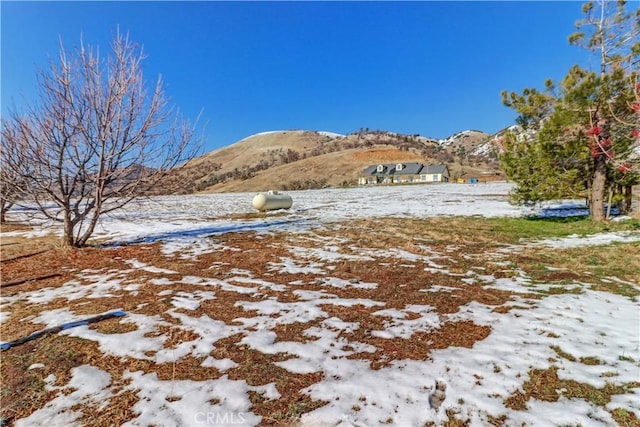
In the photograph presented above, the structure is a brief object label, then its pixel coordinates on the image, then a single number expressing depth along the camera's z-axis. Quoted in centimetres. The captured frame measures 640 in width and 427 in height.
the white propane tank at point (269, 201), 1957
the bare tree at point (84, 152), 838
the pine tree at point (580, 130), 976
